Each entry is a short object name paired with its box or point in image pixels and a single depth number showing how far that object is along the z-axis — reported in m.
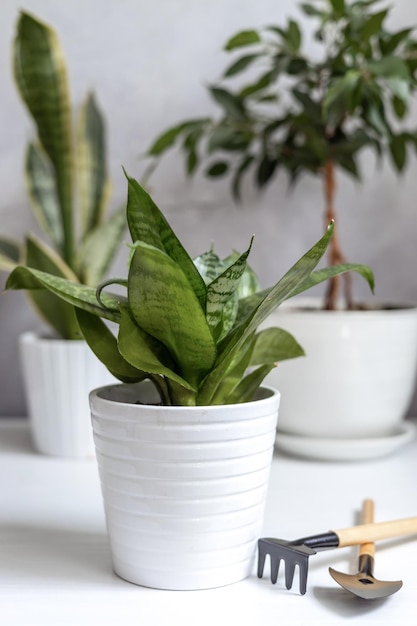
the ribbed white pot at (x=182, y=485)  0.93
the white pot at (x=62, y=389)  1.35
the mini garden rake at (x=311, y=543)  0.96
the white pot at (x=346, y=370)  1.30
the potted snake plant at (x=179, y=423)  0.92
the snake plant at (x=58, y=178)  1.40
